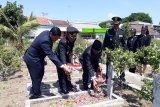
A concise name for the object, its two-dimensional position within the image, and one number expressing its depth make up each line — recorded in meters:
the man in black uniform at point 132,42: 4.08
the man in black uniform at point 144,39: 3.99
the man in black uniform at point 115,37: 3.26
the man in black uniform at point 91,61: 2.77
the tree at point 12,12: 9.67
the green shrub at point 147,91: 2.31
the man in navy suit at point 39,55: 2.61
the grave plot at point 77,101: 2.73
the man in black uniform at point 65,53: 2.80
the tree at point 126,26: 15.28
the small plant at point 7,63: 4.36
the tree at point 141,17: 41.52
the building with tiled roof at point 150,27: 28.16
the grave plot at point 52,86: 3.21
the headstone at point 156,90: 1.65
